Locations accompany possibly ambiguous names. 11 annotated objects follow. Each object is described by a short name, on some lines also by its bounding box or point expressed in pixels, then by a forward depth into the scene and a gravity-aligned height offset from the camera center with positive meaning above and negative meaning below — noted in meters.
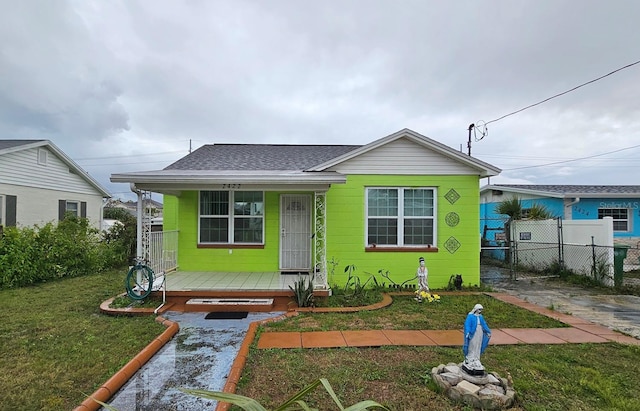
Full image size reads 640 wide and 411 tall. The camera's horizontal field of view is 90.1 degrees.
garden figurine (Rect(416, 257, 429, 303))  6.97 -1.33
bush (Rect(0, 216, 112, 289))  8.34 -1.10
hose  6.21 -1.35
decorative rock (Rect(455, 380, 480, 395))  3.01 -1.63
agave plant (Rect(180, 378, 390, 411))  1.28 -0.76
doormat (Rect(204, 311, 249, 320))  5.73 -1.83
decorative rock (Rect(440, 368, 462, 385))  3.17 -1.62
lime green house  7.83 -0.09
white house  11.84 +1.30
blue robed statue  3.12 -1.22
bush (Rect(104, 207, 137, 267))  11.36 -0.99
